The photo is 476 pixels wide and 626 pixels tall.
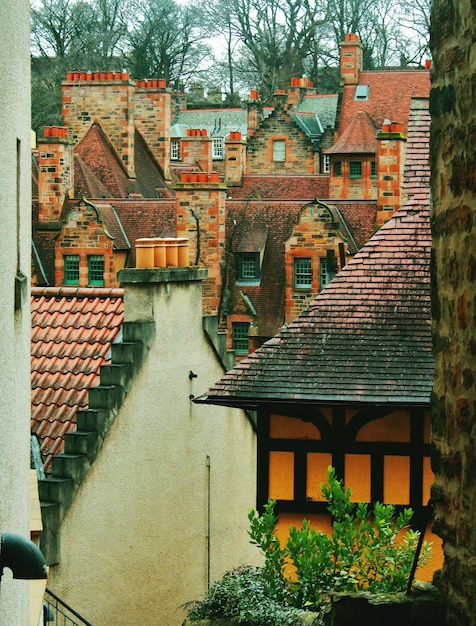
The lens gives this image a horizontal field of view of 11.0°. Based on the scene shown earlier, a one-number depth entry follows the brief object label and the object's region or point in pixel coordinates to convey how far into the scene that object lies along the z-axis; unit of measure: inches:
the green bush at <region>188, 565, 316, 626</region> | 658.4
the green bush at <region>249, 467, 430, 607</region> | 659.5
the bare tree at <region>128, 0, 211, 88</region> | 5205.4
